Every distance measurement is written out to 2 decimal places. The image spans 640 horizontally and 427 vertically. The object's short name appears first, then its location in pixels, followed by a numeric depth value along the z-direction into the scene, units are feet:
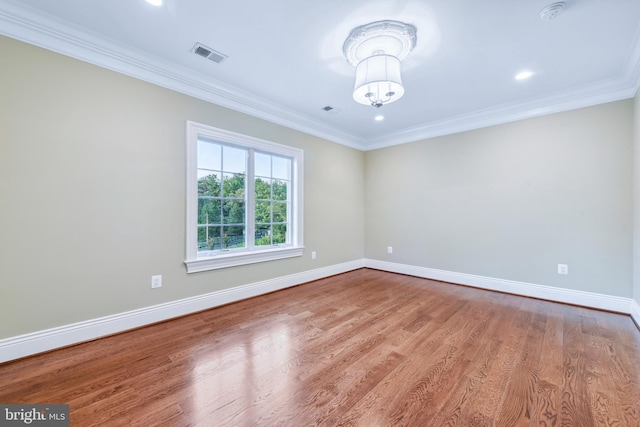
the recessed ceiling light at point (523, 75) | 8.66
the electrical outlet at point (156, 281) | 8.22
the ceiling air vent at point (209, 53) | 7.50
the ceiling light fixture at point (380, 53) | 6.61
